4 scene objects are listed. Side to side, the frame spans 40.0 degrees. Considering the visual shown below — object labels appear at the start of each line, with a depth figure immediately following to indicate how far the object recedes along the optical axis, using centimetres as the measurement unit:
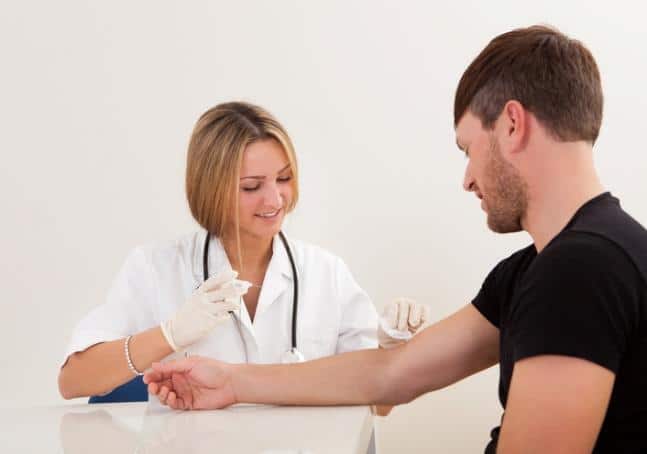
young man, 111
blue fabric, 214
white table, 135
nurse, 213
